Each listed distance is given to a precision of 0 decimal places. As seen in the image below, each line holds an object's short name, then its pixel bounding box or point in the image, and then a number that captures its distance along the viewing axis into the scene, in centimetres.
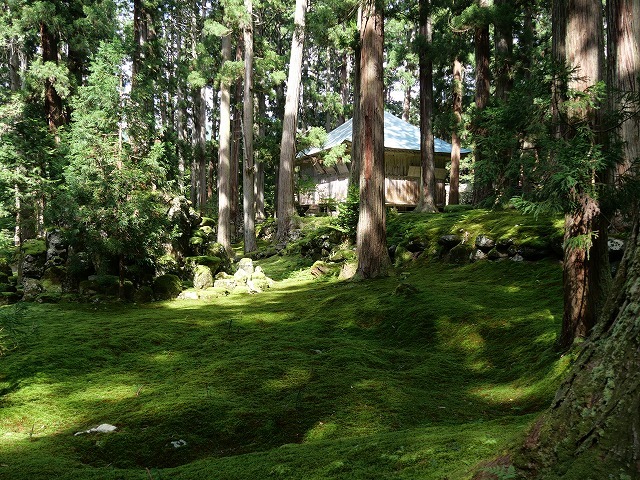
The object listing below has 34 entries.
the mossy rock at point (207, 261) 1378
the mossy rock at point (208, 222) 2222
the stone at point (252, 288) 1255
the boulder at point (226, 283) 1277
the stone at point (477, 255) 1099
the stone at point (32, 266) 1105
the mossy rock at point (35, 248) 1125
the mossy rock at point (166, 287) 1144
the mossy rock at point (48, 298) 1005
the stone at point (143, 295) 1080
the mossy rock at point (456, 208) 1727
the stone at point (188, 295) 1158
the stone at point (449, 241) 1216
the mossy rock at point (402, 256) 1311
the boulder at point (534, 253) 957
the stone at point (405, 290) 858
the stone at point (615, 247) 736
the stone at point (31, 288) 1022
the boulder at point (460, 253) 1147
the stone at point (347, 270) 1251
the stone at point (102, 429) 423
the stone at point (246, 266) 1389
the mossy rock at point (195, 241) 1502
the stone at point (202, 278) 1271
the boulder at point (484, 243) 1084
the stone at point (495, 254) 1043
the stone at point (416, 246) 1316
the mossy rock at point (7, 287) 1064
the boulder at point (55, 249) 1104
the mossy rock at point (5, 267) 1282
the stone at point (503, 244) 1035
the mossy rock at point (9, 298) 1003
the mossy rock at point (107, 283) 1039
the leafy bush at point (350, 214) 1492
